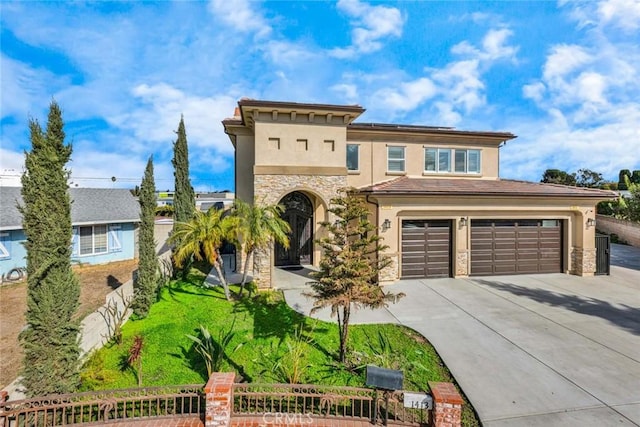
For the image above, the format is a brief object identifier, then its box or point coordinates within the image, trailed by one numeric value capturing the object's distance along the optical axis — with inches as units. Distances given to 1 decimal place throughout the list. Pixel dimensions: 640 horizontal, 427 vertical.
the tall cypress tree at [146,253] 371.2
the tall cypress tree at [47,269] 221.5
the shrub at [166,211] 1271.4
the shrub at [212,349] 249.3
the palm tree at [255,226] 406.0
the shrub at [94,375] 245.3
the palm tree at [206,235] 397.1
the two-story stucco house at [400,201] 492.4
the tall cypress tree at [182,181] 625.9
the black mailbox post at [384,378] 174.9
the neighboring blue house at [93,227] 621.0
